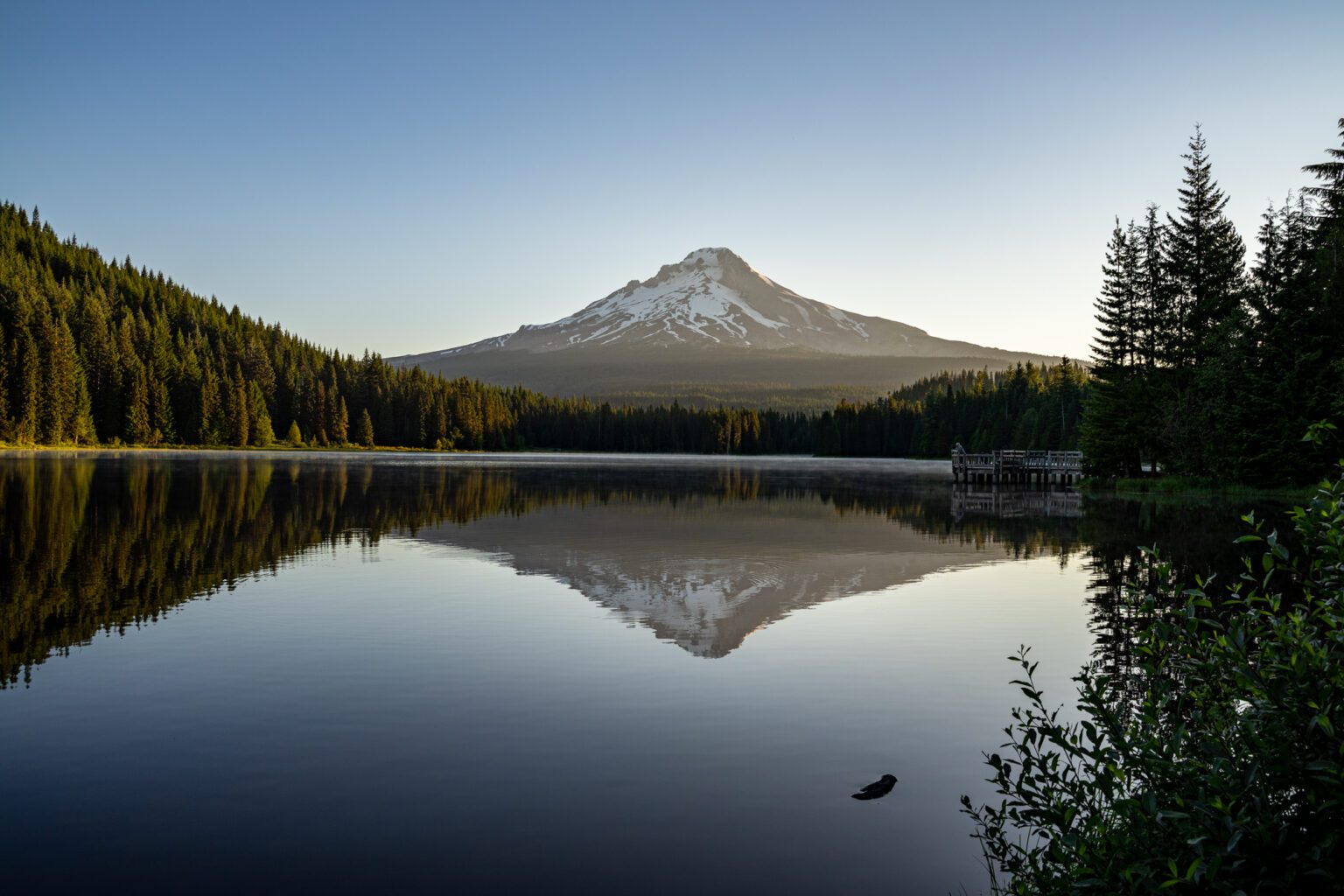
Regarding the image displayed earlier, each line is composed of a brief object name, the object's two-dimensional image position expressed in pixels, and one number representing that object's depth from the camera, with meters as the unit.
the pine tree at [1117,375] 56.50
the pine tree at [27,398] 96.06
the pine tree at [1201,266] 53.12
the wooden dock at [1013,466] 71.44
